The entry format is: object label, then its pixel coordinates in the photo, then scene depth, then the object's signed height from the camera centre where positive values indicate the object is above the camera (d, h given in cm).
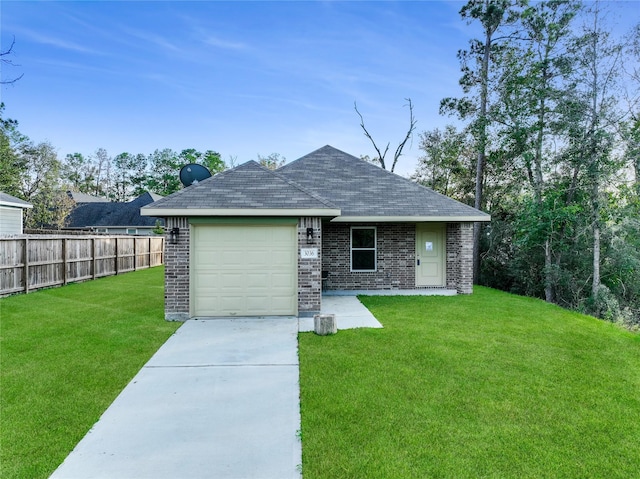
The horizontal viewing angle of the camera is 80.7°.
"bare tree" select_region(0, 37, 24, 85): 549 +262
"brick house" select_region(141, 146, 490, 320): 805 -22
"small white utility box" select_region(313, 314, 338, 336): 691 -163
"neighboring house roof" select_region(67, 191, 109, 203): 3810 +405
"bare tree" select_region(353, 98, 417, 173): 2273 +601
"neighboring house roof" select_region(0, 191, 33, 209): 1901 +177
